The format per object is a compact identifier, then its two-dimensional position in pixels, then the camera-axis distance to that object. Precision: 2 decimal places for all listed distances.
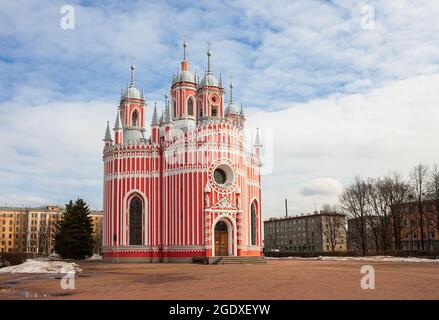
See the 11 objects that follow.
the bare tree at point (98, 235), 108.97
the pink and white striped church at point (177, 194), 50.78
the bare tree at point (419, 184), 65.12
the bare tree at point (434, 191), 62.82
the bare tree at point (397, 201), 66.31
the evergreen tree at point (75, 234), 60.12
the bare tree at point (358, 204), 69.62
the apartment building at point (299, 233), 121.81
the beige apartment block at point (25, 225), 135.46
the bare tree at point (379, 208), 67.69
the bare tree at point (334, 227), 79.61
